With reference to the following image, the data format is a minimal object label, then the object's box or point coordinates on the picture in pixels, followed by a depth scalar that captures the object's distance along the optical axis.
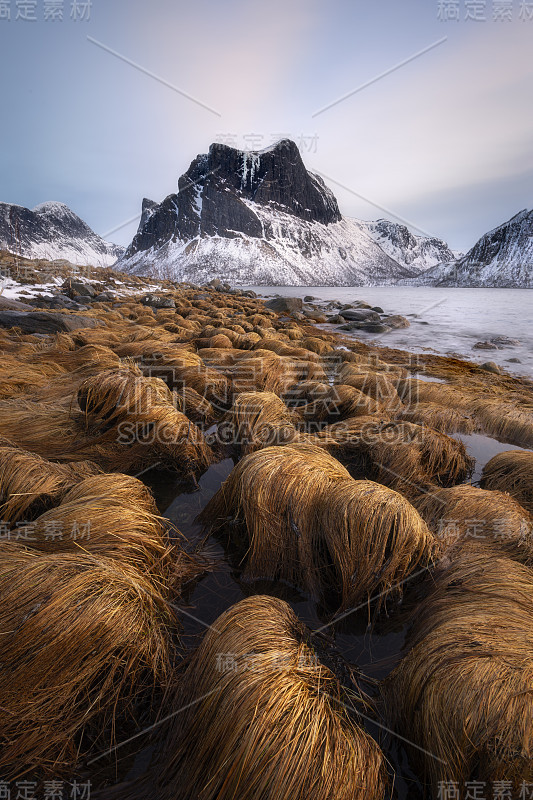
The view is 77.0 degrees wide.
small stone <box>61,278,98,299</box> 20.48
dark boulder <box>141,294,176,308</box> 20.25
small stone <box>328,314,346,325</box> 22.42
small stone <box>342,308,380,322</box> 24.00
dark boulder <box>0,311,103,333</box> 10.02
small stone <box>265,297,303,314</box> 25.49
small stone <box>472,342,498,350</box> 14.91
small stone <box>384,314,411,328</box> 22.00
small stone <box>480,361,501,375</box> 10.03
